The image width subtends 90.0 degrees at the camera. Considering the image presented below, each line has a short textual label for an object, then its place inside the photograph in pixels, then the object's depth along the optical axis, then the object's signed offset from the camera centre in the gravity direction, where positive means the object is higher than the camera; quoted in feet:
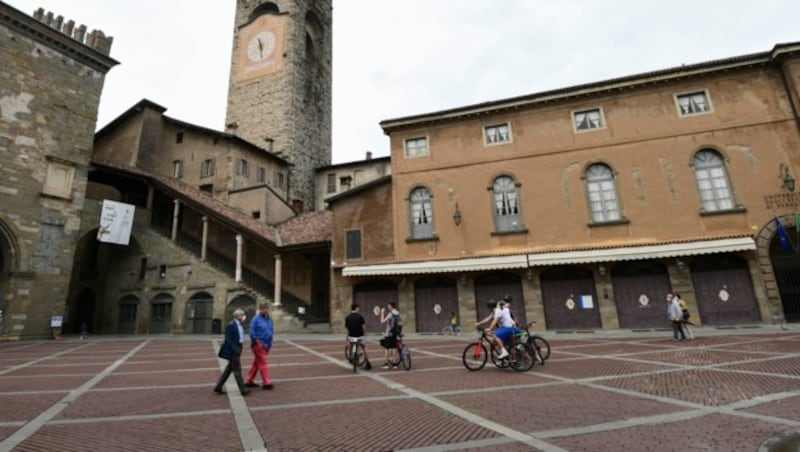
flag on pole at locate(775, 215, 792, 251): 48.21 +7.48
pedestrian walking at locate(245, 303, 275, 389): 23.24 -1.06
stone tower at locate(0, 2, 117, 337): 61.72 +28.56
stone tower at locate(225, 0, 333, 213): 115.55 +71.32
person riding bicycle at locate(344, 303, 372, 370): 29.00 -0.46
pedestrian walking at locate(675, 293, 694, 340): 40.78 -1.42
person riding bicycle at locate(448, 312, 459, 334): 57.31 -1.13
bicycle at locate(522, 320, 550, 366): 28.40 -2.28
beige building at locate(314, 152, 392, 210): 105.70 +39.35
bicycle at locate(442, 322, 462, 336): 57.21 -1.95
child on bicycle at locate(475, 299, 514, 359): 27.90 -0.69
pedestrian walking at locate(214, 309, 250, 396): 21.43 -1.39
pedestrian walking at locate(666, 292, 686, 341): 41.24 -1.00
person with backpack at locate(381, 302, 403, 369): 29.66 -0.96
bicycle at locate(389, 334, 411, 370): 29.07 -2.49
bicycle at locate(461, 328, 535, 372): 27.45 -3.00
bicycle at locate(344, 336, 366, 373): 28.12 -2.19
